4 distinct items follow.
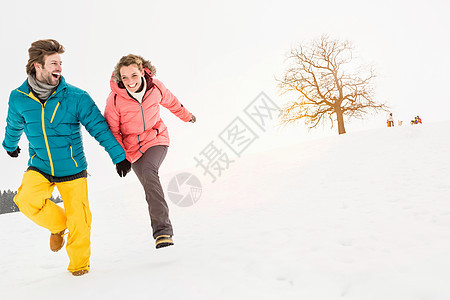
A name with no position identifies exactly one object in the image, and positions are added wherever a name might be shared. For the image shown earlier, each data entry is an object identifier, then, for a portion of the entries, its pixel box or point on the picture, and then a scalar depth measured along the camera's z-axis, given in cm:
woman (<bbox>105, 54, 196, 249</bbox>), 326
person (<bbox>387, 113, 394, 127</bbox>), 1932
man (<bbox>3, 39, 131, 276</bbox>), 293
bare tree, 1833
